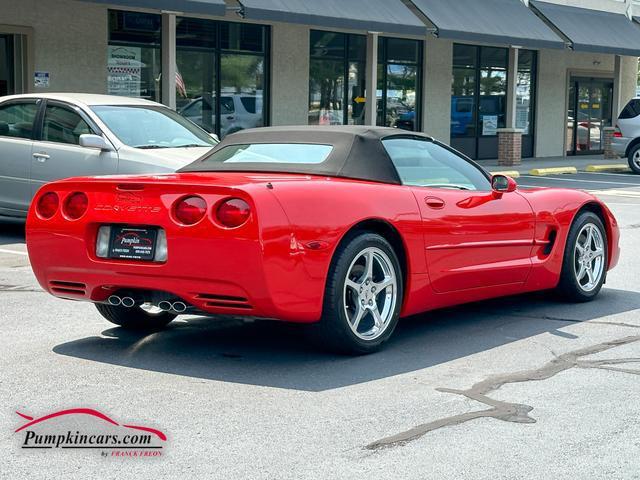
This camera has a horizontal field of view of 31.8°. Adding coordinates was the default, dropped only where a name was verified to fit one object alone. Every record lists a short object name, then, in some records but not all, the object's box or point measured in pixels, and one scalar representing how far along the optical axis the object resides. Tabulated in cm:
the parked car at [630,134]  2648
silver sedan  1145
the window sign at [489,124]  2839
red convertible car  591
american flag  2106
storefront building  1892
